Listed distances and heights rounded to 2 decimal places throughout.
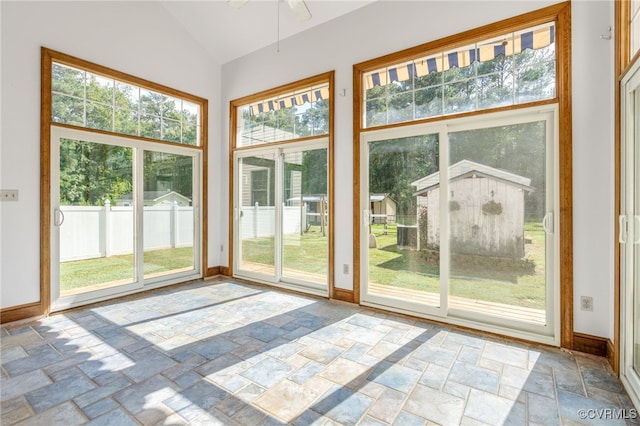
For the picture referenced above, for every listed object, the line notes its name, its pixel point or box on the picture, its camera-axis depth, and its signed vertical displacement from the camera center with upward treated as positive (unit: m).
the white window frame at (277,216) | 4.14 -0.06
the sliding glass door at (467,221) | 2.75 -0.09
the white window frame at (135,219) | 3.36 -0.09
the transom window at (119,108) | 3.45 +1.32
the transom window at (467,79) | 2.76 +1.31
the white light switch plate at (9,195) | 2.98 +0.17
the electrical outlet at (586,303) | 2.50 -0.73
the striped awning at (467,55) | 2.77 +1.54
